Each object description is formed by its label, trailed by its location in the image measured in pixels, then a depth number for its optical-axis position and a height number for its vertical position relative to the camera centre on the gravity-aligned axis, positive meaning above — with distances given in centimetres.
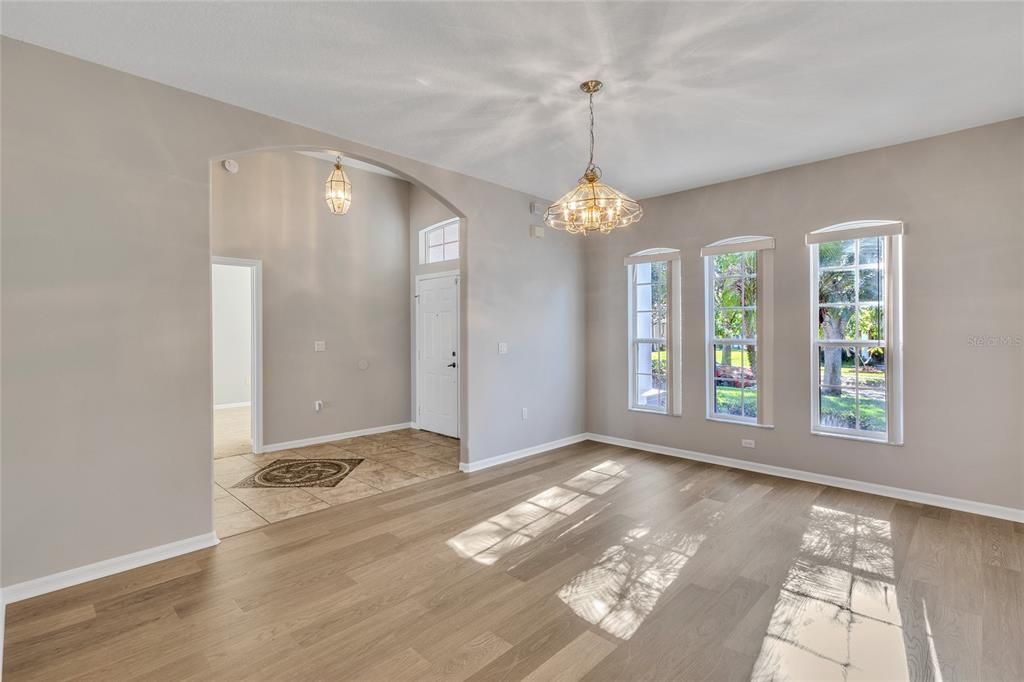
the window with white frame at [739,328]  473 +9
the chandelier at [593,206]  313 +88
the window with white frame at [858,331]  404 +5
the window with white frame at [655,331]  539 +7
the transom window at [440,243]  638 +129
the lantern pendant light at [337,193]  483 +146
